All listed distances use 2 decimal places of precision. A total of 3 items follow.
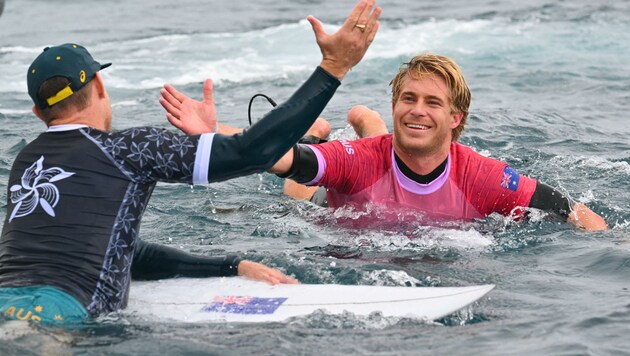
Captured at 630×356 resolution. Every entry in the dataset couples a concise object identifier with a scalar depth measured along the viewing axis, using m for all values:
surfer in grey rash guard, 8.90
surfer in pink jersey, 12.83
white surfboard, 10.00
